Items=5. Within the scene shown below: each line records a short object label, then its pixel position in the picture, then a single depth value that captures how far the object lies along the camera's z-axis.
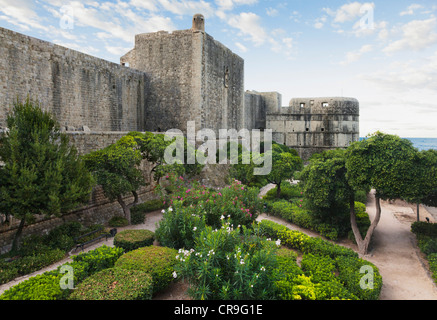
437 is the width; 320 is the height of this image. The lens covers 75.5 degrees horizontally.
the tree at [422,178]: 10.53
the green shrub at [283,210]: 15.45
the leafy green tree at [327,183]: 12.34
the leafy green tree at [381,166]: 10.75
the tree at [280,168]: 18.23
